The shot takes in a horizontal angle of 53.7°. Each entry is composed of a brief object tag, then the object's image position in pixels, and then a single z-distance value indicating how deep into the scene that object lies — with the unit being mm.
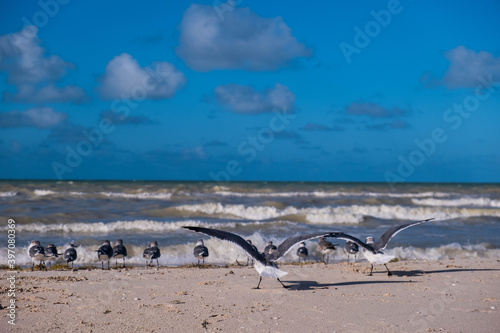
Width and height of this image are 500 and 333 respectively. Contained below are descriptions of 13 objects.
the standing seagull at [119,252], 11203
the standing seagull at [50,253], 10922
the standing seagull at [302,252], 12227
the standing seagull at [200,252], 11273
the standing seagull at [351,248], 11862
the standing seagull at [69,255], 10969
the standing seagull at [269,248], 11500
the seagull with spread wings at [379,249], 9078
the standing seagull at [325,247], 11895
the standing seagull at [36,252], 10734
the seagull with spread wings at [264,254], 7466
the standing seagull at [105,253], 10898
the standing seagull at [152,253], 11359
